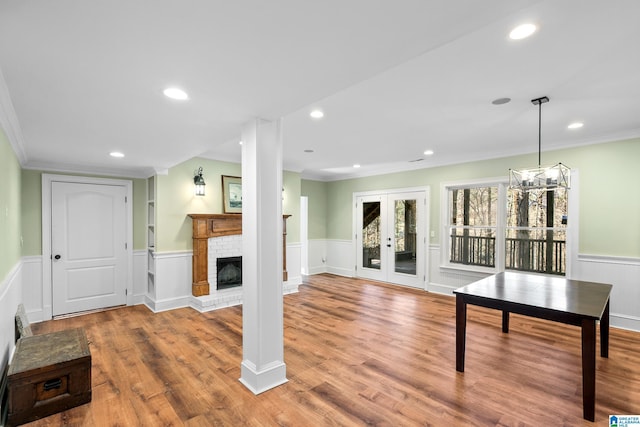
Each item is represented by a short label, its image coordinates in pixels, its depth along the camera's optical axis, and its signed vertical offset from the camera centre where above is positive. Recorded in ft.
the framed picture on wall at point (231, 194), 17.42 +0.96
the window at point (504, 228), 14.93 -0.96
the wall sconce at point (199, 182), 16.01 +1.50
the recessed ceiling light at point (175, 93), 6.59 +2.59
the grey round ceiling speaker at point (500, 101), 8.95 +3.21
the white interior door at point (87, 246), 14.92 -1.78
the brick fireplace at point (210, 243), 16.08 -1.74
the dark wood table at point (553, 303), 7.12 -2.46
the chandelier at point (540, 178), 8.87 +0.97
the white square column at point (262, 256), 8.21 -1.24
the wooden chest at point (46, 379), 7.19 -4.11
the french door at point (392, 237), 20.02 -1.89
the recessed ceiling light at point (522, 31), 5.51 +3.27
